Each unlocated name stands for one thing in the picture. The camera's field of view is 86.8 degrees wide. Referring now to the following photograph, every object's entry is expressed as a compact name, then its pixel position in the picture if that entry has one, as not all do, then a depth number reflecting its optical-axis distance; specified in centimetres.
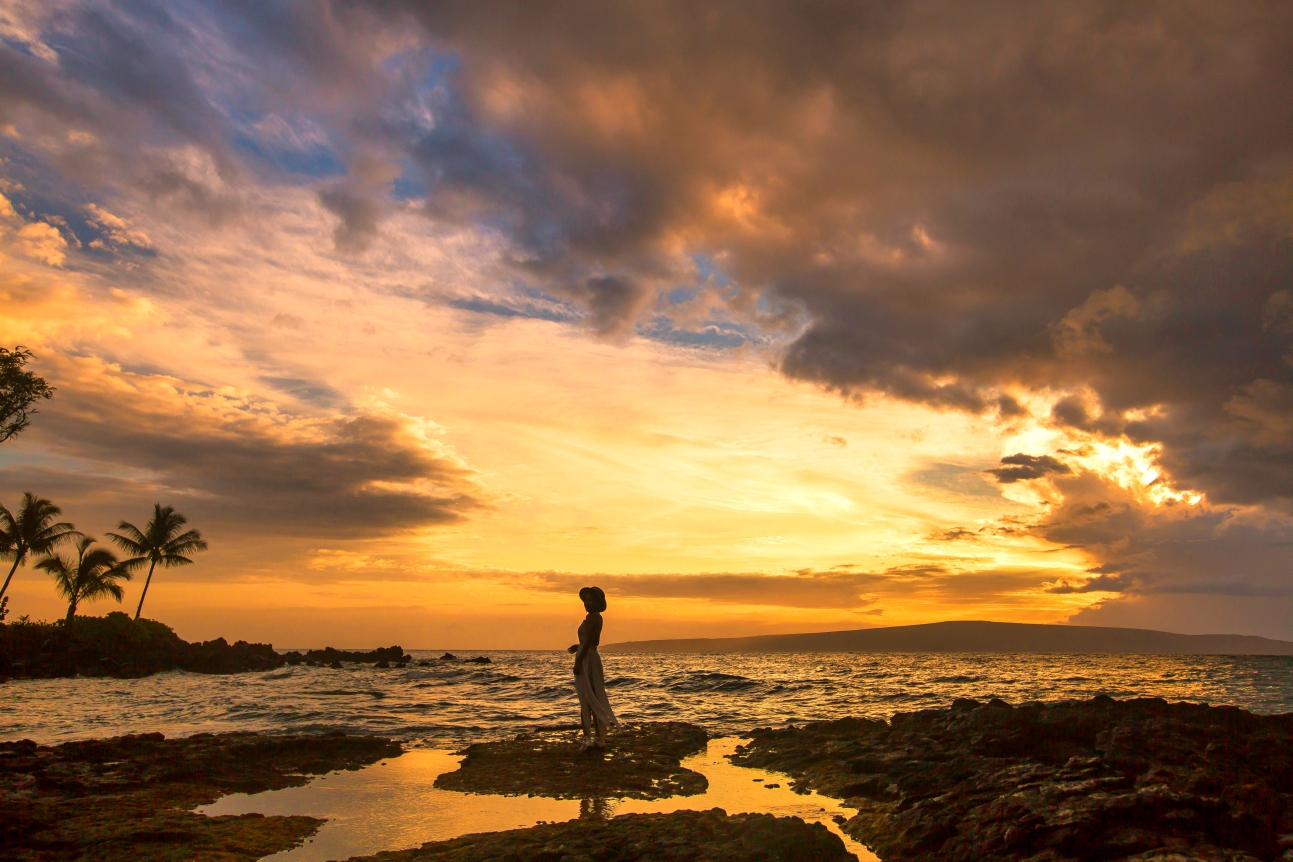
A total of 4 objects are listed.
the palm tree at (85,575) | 4625
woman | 1226
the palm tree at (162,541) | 5359
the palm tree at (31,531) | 3991
